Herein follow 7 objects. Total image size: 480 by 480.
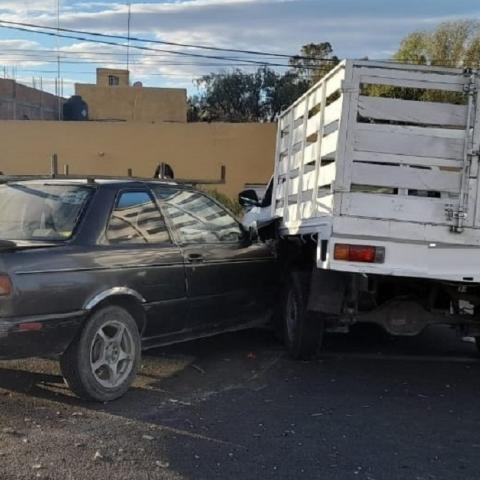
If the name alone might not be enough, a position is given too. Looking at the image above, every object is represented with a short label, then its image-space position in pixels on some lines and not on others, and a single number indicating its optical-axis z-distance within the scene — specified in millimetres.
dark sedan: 4848
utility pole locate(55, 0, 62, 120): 41969
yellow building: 36469
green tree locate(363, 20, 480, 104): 27969
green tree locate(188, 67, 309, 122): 45675
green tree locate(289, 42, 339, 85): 37031
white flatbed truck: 5246
